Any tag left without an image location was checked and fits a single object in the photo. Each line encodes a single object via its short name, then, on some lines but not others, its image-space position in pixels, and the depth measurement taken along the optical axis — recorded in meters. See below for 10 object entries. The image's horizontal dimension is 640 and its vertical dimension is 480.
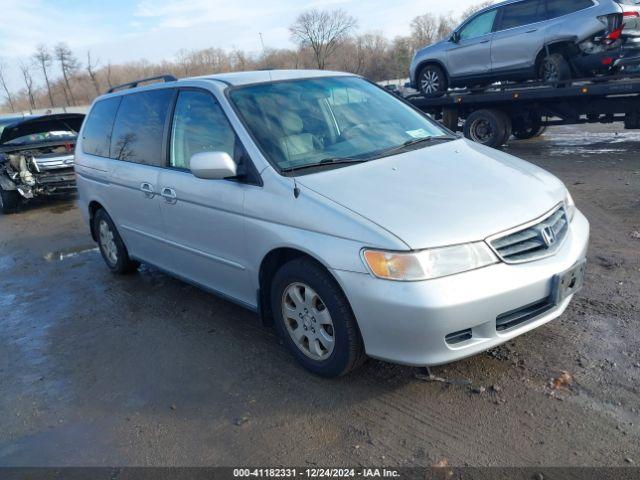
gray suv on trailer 8.84
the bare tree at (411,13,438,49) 79.48
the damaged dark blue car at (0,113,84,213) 9.75
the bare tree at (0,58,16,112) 71.29
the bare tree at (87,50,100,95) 65.75
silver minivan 2.67
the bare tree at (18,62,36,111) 67.06
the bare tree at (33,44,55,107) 65.81
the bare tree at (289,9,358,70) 67.62
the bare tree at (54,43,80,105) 66.56
